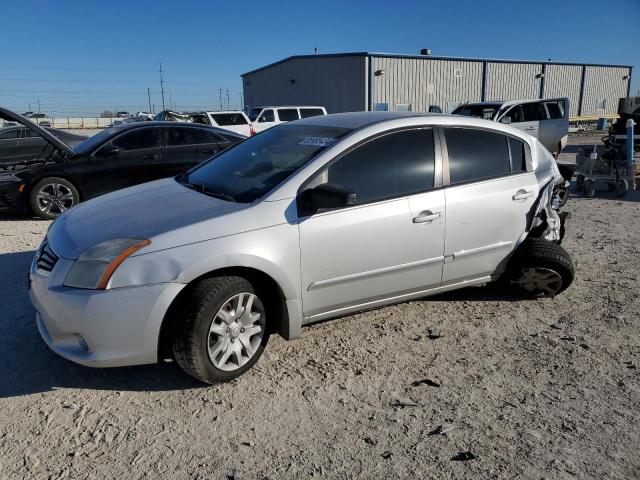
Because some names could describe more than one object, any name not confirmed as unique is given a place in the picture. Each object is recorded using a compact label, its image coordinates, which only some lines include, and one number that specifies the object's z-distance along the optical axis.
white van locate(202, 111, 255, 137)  17.67
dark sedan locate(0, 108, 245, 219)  7.30
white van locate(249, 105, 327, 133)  19.27
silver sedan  2.85
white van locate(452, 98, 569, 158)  15.27
